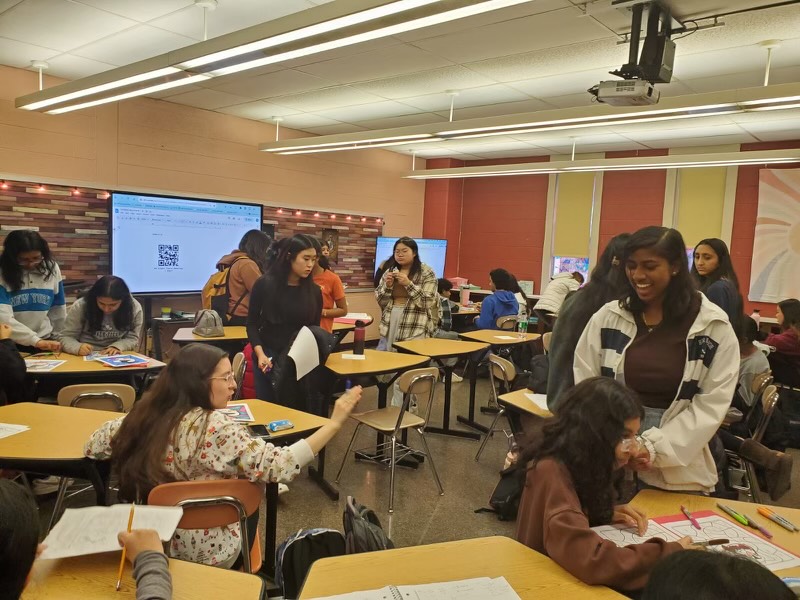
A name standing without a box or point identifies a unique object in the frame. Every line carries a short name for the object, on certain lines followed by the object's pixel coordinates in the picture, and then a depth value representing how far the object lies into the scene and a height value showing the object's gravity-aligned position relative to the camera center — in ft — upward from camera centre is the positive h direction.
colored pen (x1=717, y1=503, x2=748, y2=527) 5.61 -2.55
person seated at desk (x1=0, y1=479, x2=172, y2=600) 3.03 -1.71
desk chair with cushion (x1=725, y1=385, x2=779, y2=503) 8.75 -3.34
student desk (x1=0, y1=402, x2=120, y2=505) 7.04 -2.87
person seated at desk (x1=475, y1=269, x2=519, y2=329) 21.13 -2.05
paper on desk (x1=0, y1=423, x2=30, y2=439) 7.72 -2.86
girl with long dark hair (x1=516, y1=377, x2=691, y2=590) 4.57 -2.12
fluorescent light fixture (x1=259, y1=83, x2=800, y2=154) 11.74 +3.34
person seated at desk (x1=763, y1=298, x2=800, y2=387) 14.90 -2.23
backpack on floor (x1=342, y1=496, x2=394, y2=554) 5.07 -2.64
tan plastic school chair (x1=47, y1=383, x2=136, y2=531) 9.73 -2.95
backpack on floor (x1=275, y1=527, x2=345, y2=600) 5.38 -3.02
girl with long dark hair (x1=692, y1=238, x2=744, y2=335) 10.85 -0.35
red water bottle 13.67 -2.41
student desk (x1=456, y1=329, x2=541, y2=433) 17.11 -2.90
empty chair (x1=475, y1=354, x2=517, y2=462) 14.69 -3.17
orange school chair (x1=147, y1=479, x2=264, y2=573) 5.77 -2.78
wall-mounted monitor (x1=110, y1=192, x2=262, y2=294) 19.16 -0.28
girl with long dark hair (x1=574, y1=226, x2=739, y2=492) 6.18 -1.14
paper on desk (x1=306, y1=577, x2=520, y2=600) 4.24 -2.63
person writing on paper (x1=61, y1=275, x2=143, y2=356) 12.76 -2.18
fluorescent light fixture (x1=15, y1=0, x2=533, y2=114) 8.20 +3.34
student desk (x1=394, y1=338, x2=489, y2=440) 14.94 -2.81
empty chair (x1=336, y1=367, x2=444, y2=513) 11.73 -3.77
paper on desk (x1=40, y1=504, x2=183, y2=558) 4.47 -2.48
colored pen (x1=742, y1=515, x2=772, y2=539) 5.41 -2.56
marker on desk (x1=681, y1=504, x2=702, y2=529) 5.54 -2.56
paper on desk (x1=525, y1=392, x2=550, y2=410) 10.42 -2.81
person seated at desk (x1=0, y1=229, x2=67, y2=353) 12.63 -1.62
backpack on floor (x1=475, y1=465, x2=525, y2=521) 11.11 -4.91
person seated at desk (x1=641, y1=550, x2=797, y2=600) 2.75 -1.57
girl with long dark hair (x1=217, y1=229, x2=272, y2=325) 16.12 -0.97
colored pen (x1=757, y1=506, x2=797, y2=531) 5.57 -2.55
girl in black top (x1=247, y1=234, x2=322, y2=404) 11.73 -1.41
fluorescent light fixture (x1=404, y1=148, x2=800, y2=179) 18.08 +3.28
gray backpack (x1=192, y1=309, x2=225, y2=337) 15.21 -2.49
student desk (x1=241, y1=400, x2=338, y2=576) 8.36 -2.87
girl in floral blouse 6.15 -2.36
